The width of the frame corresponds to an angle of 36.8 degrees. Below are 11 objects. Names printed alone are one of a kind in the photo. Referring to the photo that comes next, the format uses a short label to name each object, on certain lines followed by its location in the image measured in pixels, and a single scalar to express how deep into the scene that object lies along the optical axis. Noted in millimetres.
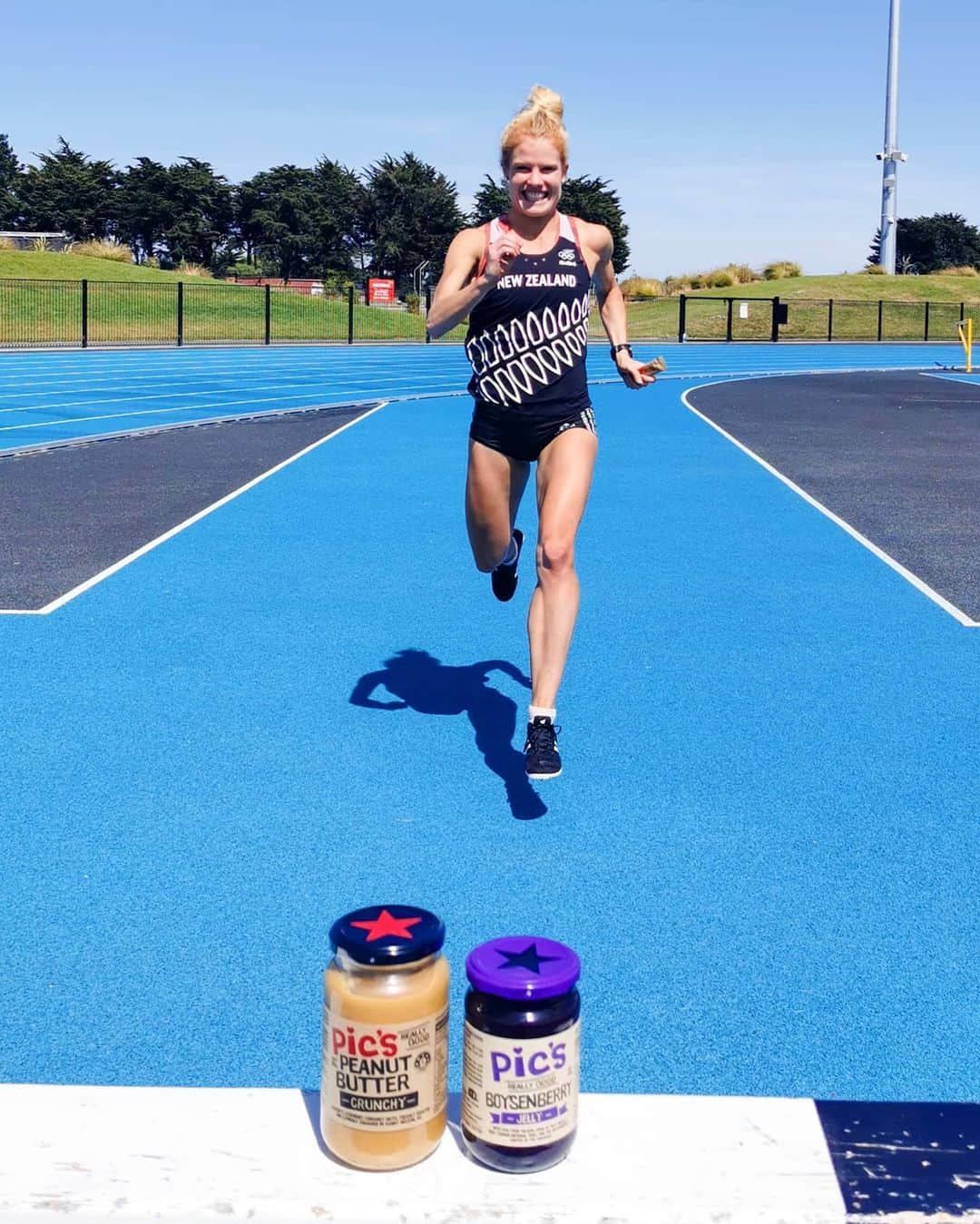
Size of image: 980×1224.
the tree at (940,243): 96500
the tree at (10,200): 93125
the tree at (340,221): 95688
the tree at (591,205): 94125
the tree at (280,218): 95688
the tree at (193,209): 92438
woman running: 5086
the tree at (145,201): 92062
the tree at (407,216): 99438
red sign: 66750
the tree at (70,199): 92125
